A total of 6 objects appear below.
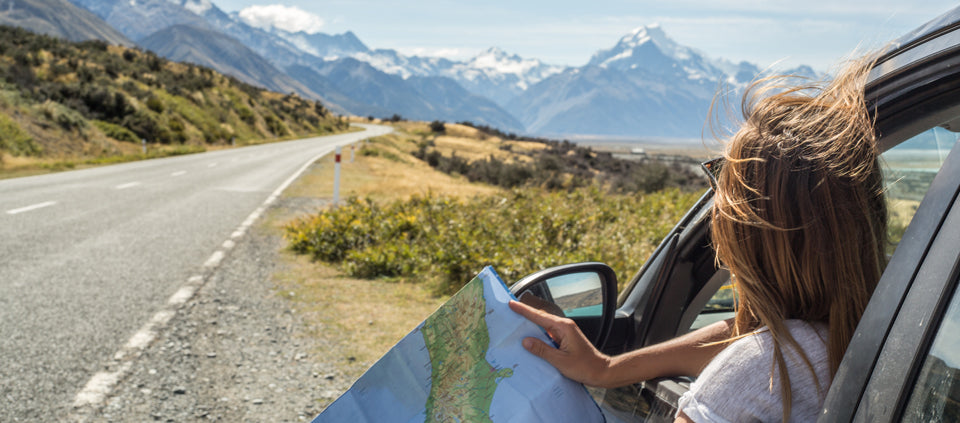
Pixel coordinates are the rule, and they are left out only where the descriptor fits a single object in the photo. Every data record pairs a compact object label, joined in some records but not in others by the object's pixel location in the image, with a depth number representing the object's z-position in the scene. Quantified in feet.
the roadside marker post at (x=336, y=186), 39.47
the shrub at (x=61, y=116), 83.35
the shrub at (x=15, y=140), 67.21
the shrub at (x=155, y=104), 117.70
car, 3.24
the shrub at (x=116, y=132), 95.61
